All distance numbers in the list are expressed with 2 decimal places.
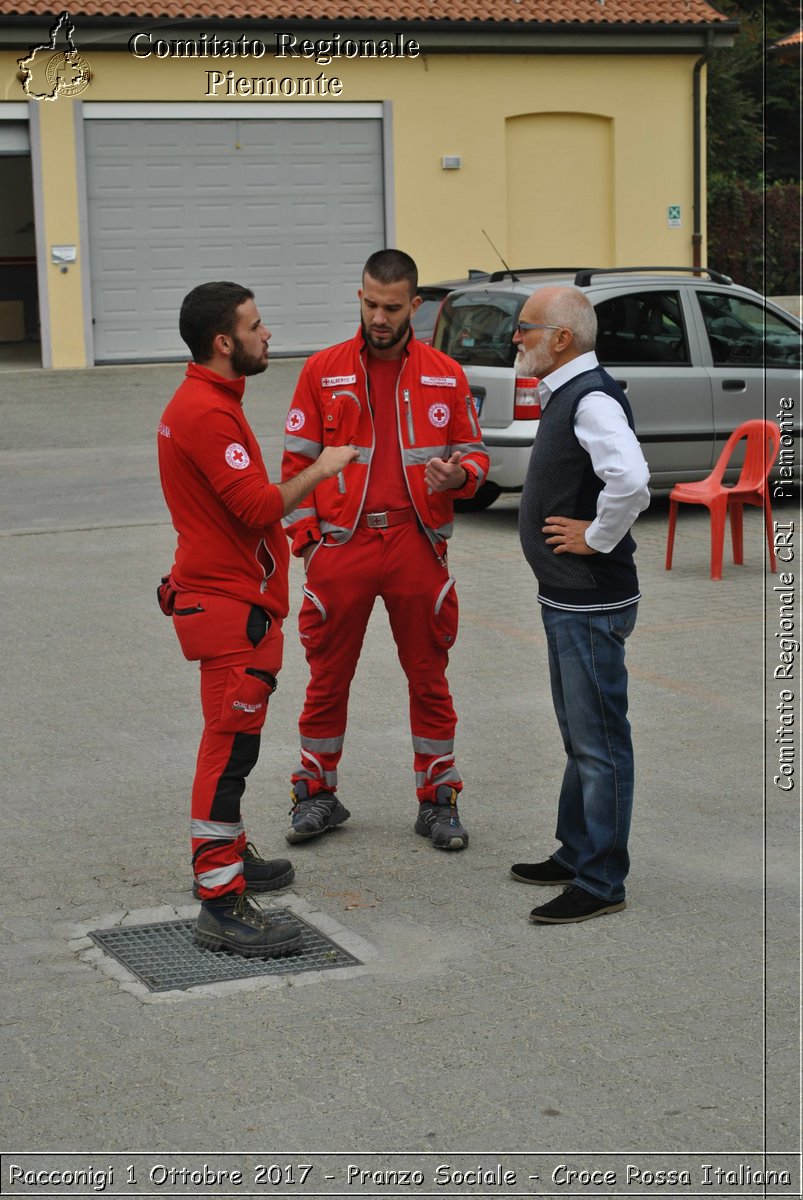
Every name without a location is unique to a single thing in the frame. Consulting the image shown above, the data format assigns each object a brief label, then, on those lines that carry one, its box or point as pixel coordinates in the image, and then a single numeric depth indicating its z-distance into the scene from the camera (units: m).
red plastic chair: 10.35
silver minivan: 11.83
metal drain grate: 4.66
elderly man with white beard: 4.87
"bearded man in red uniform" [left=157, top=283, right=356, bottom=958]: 4.70
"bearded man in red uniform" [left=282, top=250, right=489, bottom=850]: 5.60
